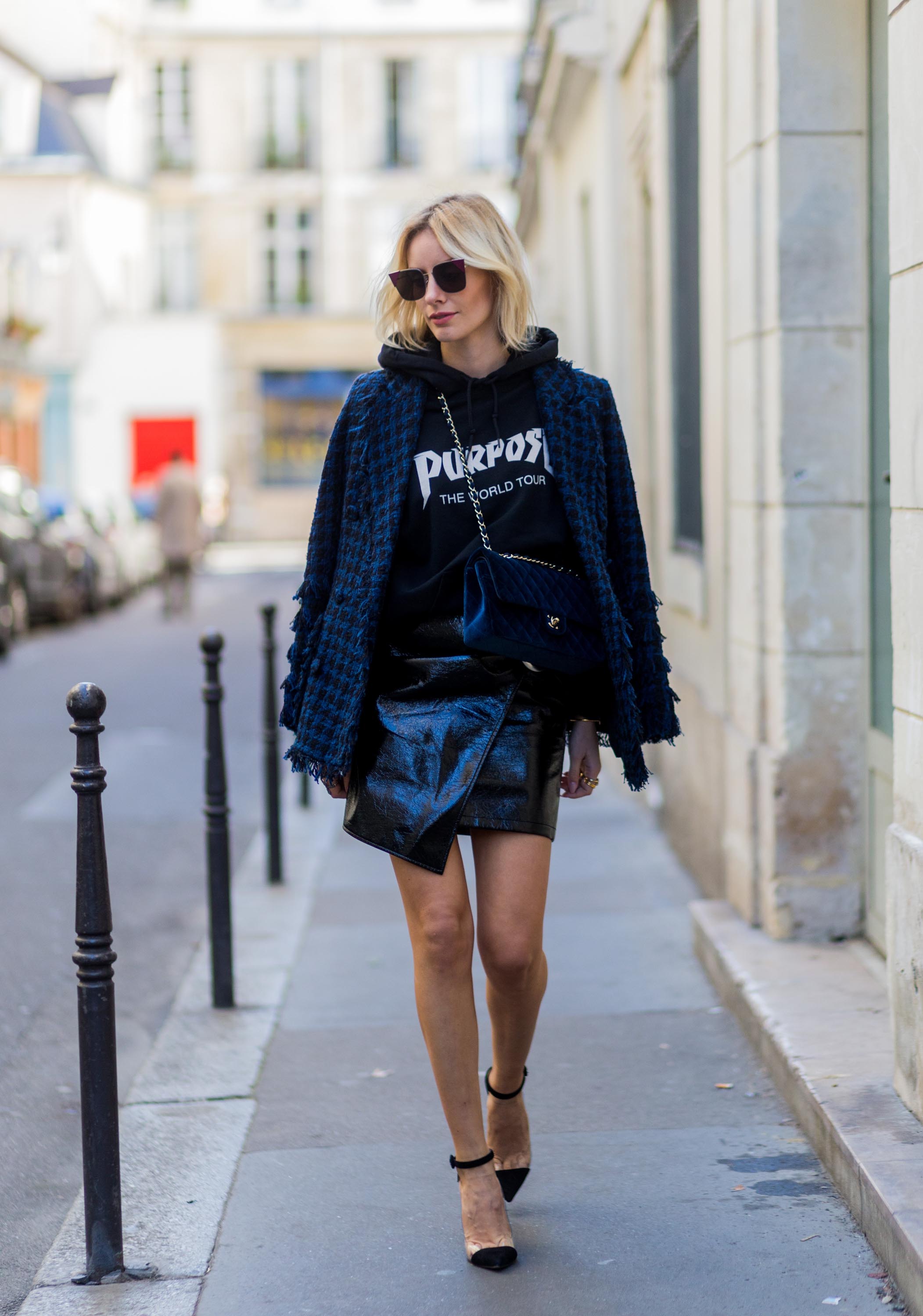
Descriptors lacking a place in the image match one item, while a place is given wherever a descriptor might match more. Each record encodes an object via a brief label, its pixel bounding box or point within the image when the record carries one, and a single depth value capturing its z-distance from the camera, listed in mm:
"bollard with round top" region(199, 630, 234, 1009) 5027
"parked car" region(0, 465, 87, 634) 17828
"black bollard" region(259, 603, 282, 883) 6551
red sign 40562
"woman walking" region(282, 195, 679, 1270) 3201
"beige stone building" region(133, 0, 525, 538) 41062
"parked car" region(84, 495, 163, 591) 24859
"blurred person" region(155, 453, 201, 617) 20844
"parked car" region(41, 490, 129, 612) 21453
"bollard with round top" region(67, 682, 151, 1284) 3205
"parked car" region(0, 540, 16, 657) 16359
